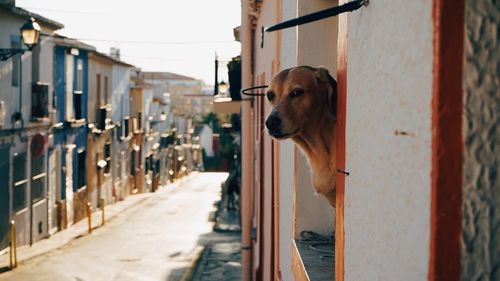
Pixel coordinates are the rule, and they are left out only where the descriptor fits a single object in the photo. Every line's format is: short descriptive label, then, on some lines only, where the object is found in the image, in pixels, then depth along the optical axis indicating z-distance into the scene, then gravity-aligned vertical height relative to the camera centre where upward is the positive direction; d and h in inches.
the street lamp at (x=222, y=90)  921.5 +24.8
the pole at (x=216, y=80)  801.6 +32.9
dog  135.0 -0.9
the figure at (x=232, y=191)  1221.7 -129.4
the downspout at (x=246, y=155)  472.4 -27.7
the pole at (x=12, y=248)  638.5 -121.7
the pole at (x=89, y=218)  930.7 -134.2
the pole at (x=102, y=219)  1033.8 -149.6
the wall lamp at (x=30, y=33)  635.5 +62.0
